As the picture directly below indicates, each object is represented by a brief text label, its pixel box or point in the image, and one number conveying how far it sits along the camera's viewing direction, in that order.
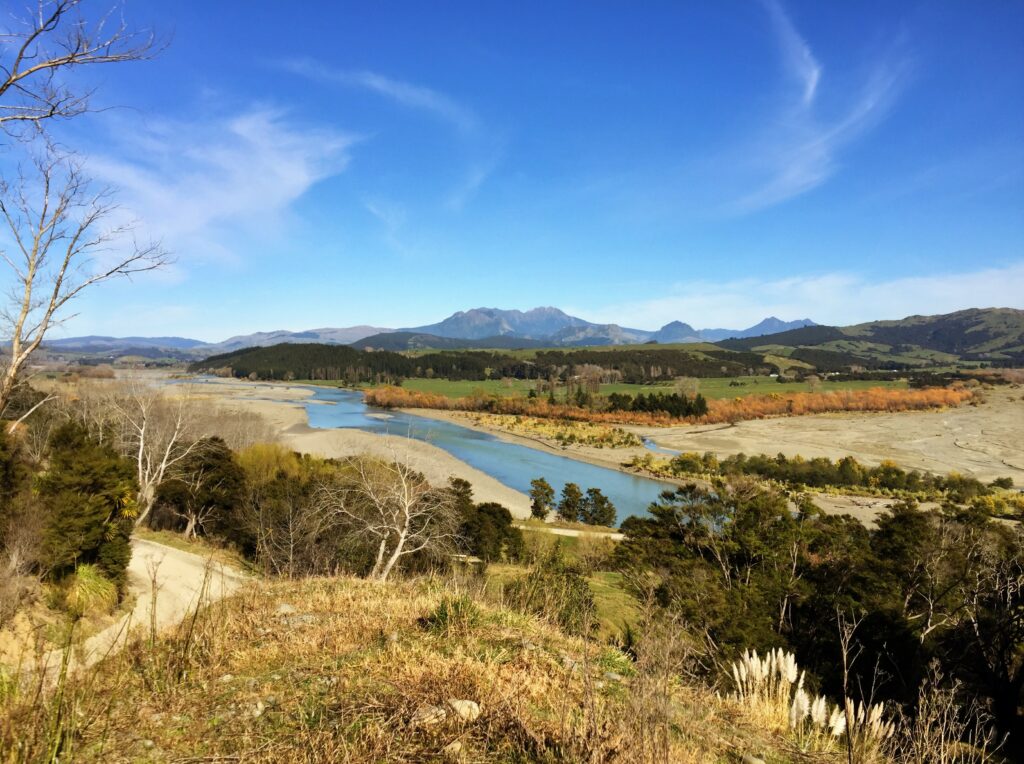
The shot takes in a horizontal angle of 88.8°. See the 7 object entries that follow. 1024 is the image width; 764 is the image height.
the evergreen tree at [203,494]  23.41
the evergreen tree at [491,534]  23.08
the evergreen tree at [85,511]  11.69
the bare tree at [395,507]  14.49
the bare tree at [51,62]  5.07
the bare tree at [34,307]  7.06
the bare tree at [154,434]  21.64
